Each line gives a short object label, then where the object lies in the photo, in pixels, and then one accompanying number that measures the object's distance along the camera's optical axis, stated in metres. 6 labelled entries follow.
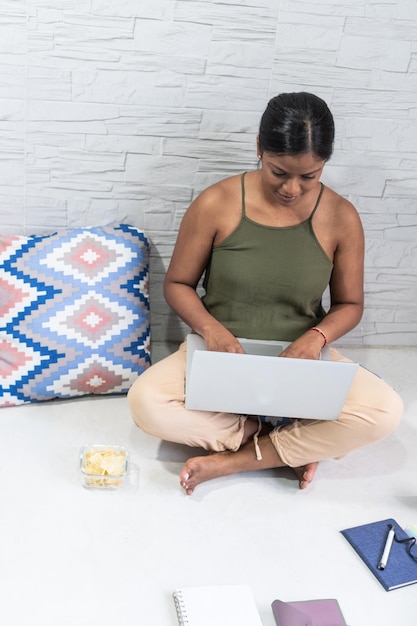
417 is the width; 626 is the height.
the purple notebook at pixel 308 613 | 1.47
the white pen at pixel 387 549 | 1.69
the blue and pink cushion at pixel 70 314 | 2.08
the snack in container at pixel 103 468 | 1.81
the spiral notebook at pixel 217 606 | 1.47
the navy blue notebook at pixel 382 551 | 1.67
